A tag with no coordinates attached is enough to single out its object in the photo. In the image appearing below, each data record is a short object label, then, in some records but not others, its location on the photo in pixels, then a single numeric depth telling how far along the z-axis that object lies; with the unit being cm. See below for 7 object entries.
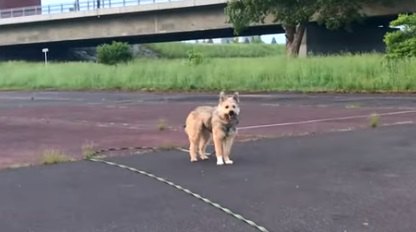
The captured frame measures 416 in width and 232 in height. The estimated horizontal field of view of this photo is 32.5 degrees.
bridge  5603
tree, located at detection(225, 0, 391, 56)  4809
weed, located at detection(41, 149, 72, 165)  1099
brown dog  963
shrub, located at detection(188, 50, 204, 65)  4153
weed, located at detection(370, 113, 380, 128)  1486
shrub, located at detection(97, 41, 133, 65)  5274
